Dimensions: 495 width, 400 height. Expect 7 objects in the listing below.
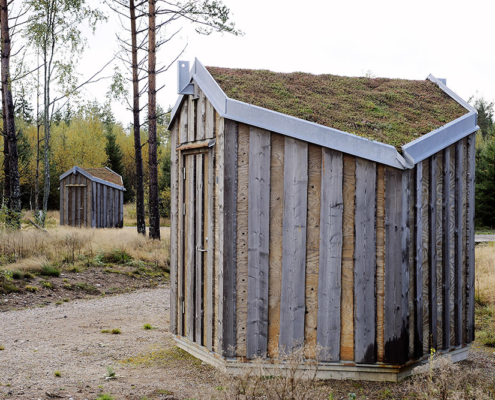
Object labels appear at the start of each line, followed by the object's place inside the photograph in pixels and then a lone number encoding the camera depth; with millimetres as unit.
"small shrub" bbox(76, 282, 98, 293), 9578
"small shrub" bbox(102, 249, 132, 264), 11745
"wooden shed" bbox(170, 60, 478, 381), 4586
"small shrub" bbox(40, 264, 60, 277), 9880
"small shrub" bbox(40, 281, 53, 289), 9281
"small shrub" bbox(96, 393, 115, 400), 4043
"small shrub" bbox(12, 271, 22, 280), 9352
